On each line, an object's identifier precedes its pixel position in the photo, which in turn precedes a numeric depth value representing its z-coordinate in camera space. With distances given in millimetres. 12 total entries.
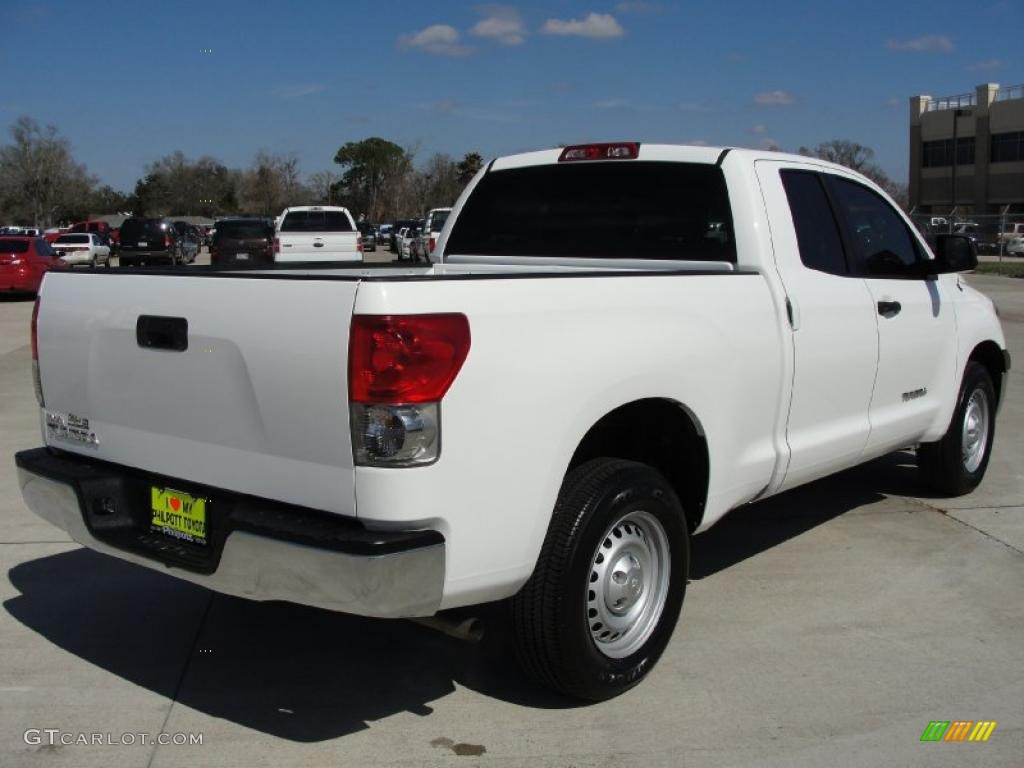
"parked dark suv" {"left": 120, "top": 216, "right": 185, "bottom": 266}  37438
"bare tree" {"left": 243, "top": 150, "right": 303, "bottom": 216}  108750
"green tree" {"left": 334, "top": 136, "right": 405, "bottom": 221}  94875
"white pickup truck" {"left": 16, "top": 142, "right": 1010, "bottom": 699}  3189
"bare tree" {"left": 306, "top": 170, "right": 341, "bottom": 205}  99188
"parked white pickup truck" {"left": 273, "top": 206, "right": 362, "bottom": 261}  25547
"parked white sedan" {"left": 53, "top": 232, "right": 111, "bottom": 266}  37312
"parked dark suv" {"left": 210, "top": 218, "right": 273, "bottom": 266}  31141
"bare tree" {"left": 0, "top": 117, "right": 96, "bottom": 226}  106812
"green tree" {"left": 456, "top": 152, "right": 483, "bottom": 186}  85188
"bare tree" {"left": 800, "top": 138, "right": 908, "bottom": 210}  73625
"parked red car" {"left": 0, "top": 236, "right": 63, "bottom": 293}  24484
